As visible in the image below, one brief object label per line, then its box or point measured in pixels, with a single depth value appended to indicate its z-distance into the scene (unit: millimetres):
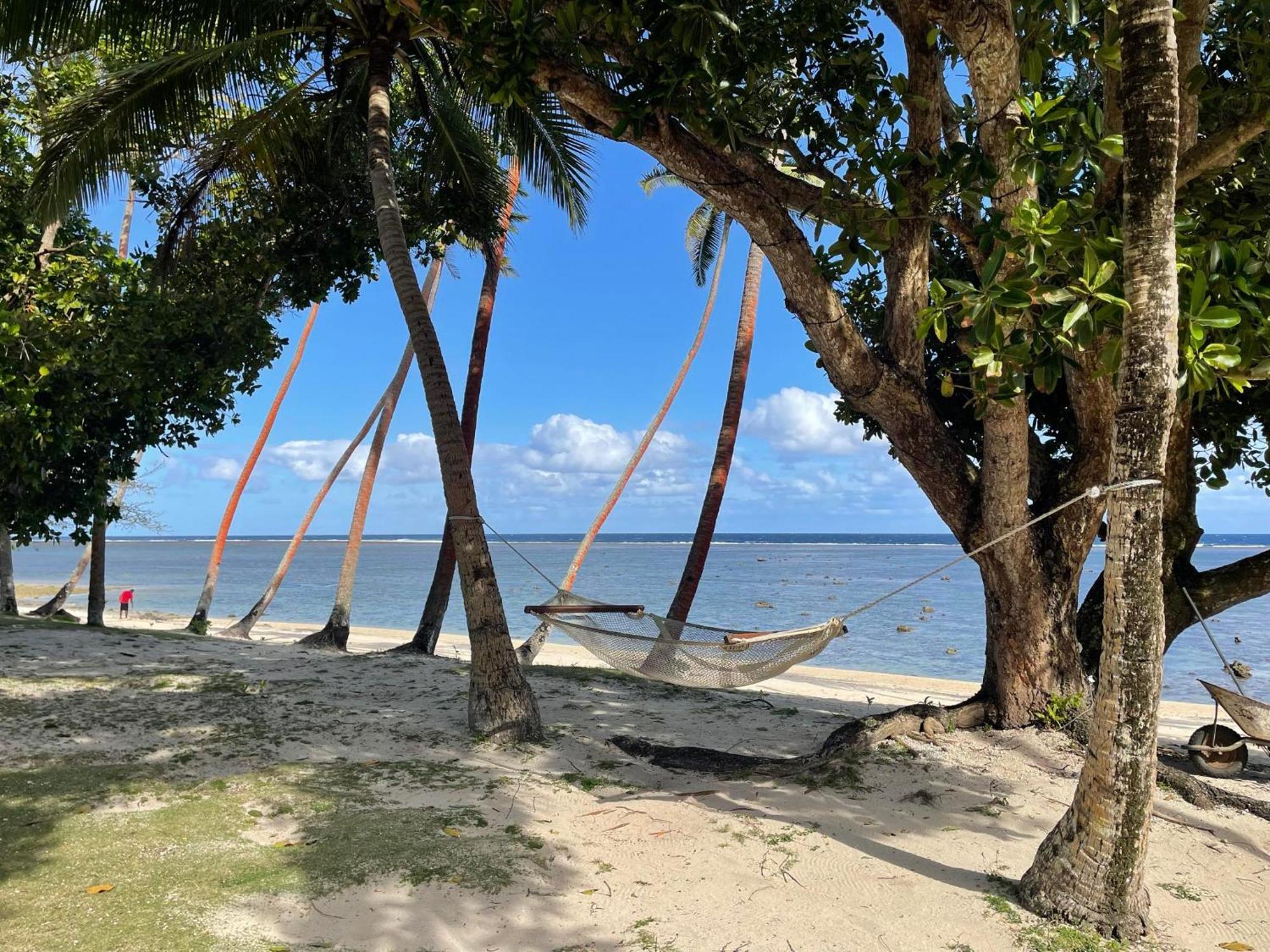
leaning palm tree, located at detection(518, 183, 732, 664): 9484
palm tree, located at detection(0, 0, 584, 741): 4742
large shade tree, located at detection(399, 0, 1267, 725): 2660
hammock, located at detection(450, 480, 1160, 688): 3693
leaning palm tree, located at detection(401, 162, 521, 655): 8328
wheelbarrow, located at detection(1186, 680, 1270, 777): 4281
